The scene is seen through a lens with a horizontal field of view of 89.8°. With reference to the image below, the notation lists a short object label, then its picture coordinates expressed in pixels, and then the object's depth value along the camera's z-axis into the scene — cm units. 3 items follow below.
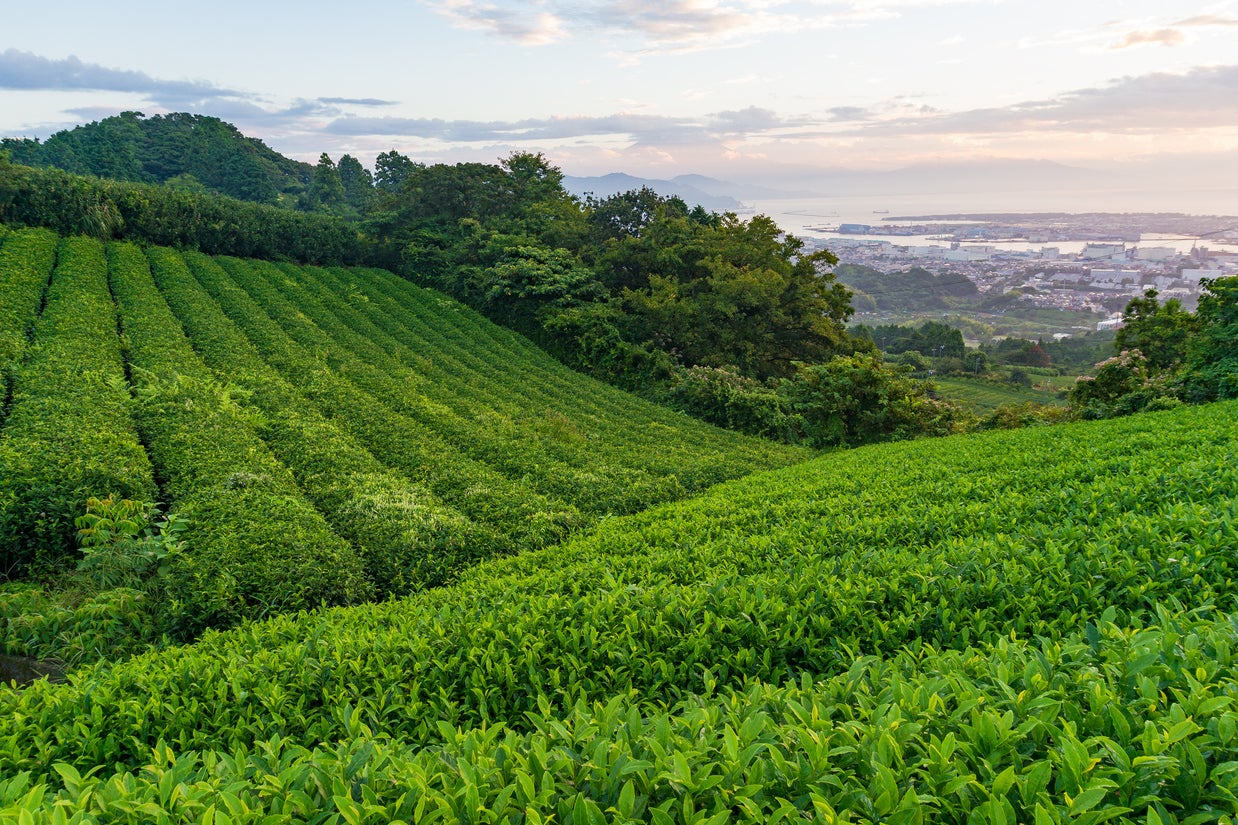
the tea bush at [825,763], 170
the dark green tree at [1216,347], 1284
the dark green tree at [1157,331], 1617
